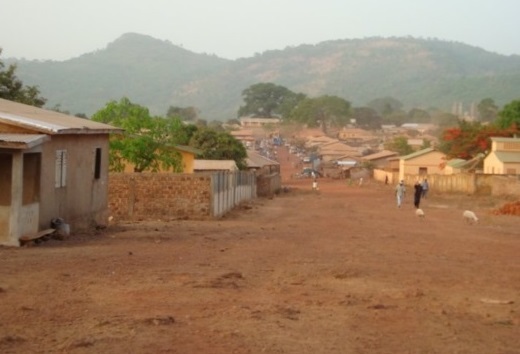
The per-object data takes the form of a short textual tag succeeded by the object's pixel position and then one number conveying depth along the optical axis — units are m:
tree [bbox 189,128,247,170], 60.00
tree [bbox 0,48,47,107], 42.42
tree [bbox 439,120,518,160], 68.12
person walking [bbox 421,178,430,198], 50.39
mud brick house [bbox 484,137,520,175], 60.03
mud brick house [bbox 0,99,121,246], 17.94
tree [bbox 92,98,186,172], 36.16
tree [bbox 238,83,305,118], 177.62
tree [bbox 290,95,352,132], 153.62
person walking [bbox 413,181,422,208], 38.72
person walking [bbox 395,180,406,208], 42.78
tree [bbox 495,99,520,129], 70.88
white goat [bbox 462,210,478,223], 32.41
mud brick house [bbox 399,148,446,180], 77.38
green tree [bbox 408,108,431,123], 183.62
